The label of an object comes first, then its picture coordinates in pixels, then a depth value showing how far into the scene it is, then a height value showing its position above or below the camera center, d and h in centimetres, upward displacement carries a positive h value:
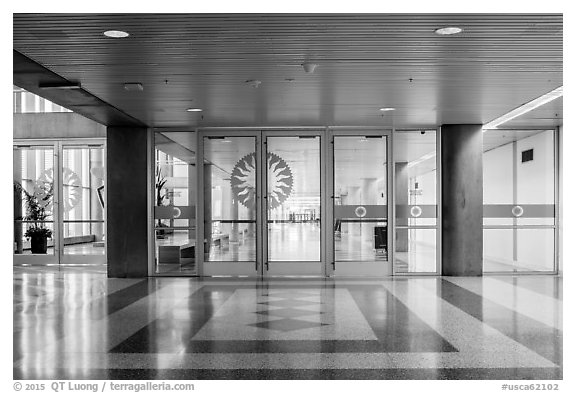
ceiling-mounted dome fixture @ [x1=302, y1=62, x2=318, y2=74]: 680 +149
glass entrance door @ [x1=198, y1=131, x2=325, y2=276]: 1157 -11
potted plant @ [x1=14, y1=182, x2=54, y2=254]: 1380 -40
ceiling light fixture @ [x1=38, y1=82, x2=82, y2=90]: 757 +142
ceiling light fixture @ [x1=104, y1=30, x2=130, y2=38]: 558 +155
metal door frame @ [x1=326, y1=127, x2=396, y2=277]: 1159 +7
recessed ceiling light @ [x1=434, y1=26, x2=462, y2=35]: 556 +156
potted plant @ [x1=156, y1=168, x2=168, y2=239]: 1167 +9
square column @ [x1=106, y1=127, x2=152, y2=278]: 1133 -10
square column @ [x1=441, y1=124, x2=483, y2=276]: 1137 -10
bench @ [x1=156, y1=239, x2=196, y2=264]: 1171 -101
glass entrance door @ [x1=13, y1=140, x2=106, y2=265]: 1359 -11
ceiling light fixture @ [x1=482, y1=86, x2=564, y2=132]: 896 +146
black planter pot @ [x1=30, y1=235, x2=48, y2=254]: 1378 -106
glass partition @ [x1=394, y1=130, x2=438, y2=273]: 1172 -14
